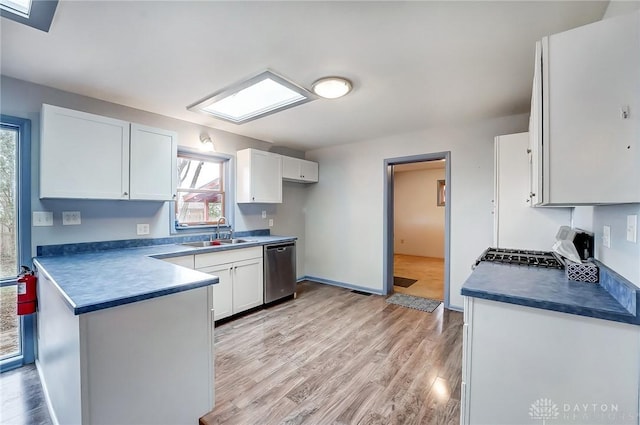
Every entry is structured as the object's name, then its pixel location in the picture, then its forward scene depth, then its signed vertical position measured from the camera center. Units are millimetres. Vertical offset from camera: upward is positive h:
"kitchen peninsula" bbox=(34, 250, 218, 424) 1209 -675
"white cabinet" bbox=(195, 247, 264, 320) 2977 -778
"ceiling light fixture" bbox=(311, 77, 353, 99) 2201 +1064
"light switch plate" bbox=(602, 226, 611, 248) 1411 -122
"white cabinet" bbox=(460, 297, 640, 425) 1076 -676
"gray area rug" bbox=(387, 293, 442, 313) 3551 -1235
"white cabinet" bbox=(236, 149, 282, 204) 3717 +510
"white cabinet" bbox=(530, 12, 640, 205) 1056 +411
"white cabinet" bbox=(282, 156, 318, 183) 4254 +700
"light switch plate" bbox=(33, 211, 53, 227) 2297 -55
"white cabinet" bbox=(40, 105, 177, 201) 2160 +483
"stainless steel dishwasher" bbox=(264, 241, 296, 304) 3558 -795
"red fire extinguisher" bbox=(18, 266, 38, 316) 2086 -638
